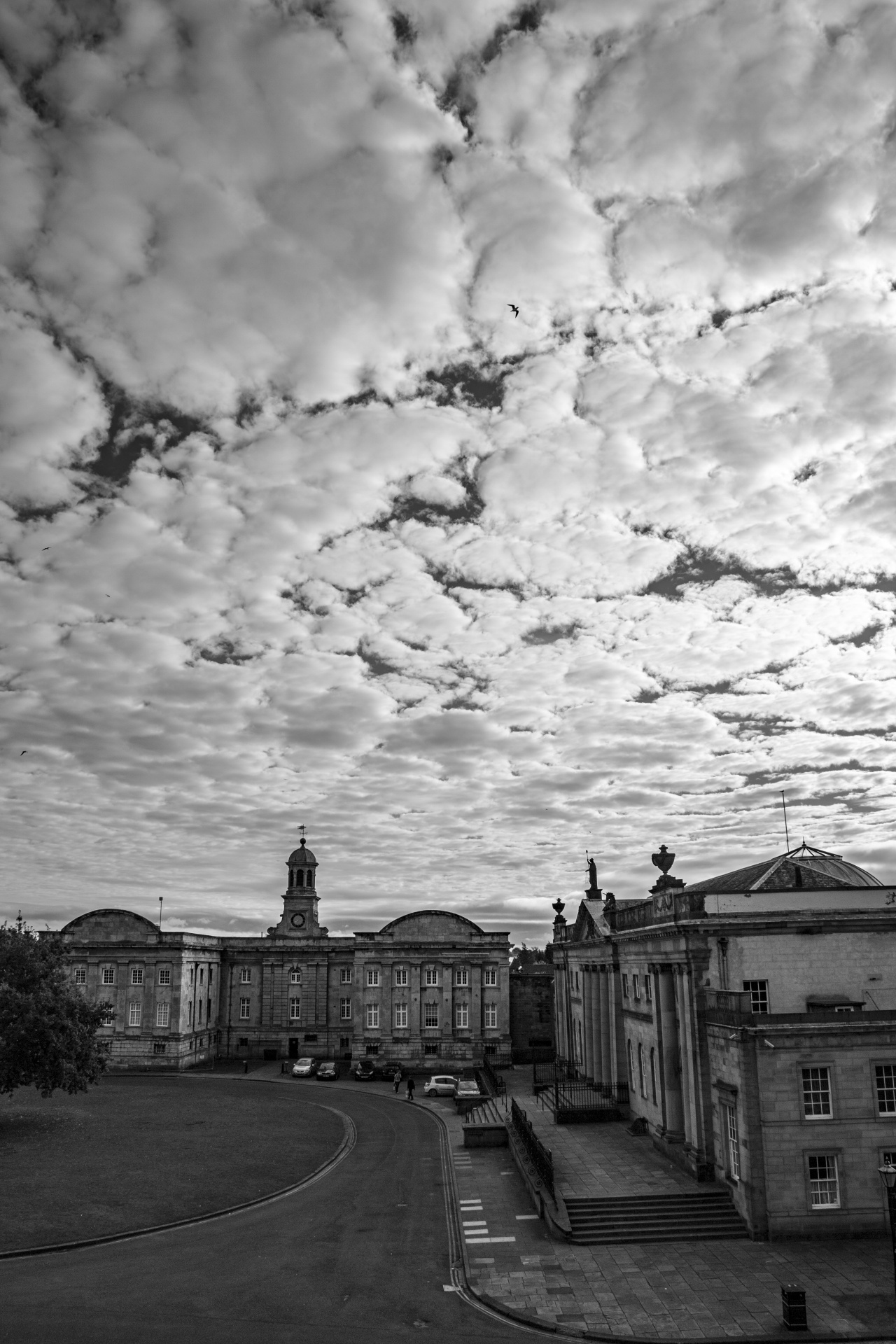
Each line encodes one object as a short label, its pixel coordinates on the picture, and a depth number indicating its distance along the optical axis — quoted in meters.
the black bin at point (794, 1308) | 23.72
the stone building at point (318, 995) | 79.56
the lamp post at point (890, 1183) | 24.69
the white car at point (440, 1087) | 66.88
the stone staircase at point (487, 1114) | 52.95
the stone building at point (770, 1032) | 30.94
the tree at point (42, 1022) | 48.78
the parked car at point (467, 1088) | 62.28
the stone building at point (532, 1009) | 84.25
